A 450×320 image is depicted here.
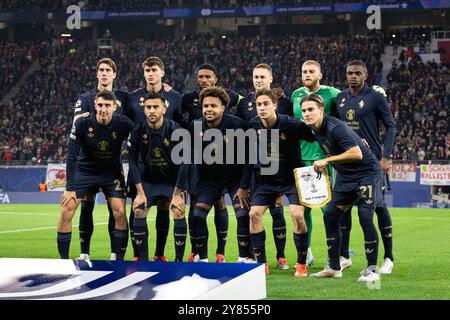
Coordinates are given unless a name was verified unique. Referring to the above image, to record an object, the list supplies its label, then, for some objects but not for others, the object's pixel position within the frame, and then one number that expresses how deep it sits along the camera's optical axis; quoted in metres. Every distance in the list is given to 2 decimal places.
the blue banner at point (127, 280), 6.82
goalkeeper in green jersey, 10.97
